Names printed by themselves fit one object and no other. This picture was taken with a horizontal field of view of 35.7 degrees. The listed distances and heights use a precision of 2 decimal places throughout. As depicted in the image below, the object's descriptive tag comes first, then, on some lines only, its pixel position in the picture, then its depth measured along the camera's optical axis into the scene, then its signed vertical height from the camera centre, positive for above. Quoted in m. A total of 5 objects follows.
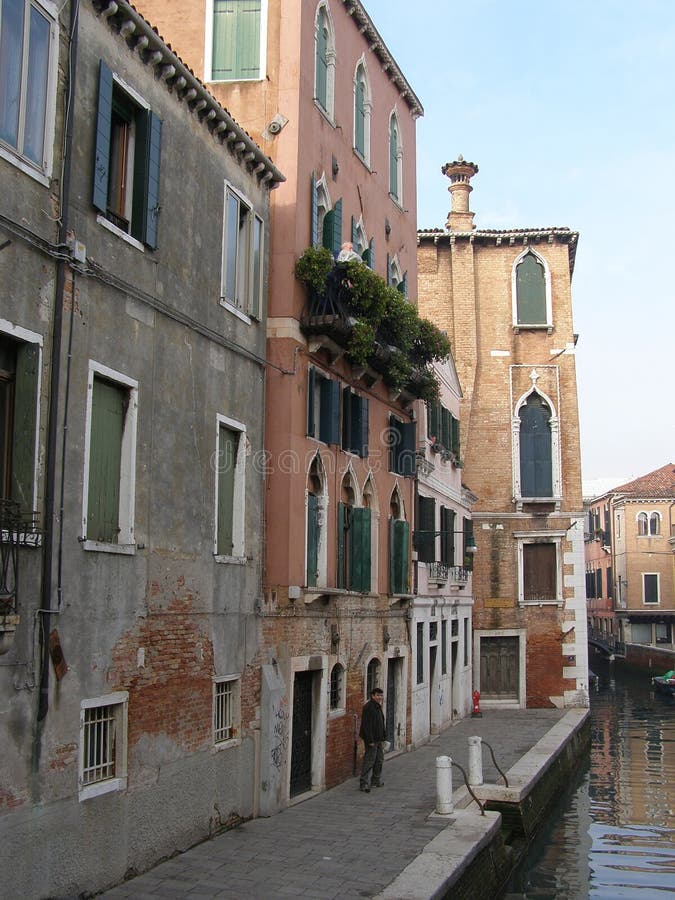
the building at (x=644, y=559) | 61.84 +2.50
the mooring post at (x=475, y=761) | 15.00 -2.28
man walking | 14.96 -1.89
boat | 41.58 -3.23
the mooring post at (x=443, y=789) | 12.97 -2.35
